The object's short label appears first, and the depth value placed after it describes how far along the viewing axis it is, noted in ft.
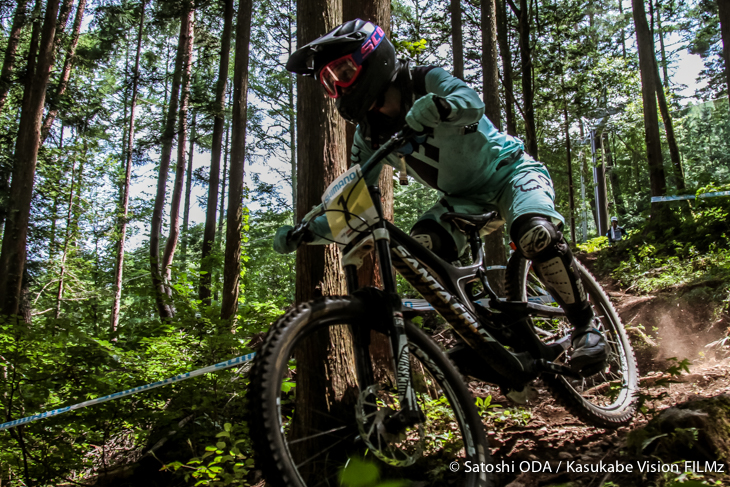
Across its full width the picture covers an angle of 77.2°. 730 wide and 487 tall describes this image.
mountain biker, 7.27
